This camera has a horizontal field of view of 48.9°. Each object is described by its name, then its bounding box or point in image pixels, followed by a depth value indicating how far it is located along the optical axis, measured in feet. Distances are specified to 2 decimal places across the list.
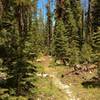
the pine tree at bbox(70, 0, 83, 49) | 58.59
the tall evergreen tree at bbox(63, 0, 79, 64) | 48.04
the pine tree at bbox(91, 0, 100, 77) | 50.55
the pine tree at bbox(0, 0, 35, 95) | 17.13
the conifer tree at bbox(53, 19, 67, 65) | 38.23
